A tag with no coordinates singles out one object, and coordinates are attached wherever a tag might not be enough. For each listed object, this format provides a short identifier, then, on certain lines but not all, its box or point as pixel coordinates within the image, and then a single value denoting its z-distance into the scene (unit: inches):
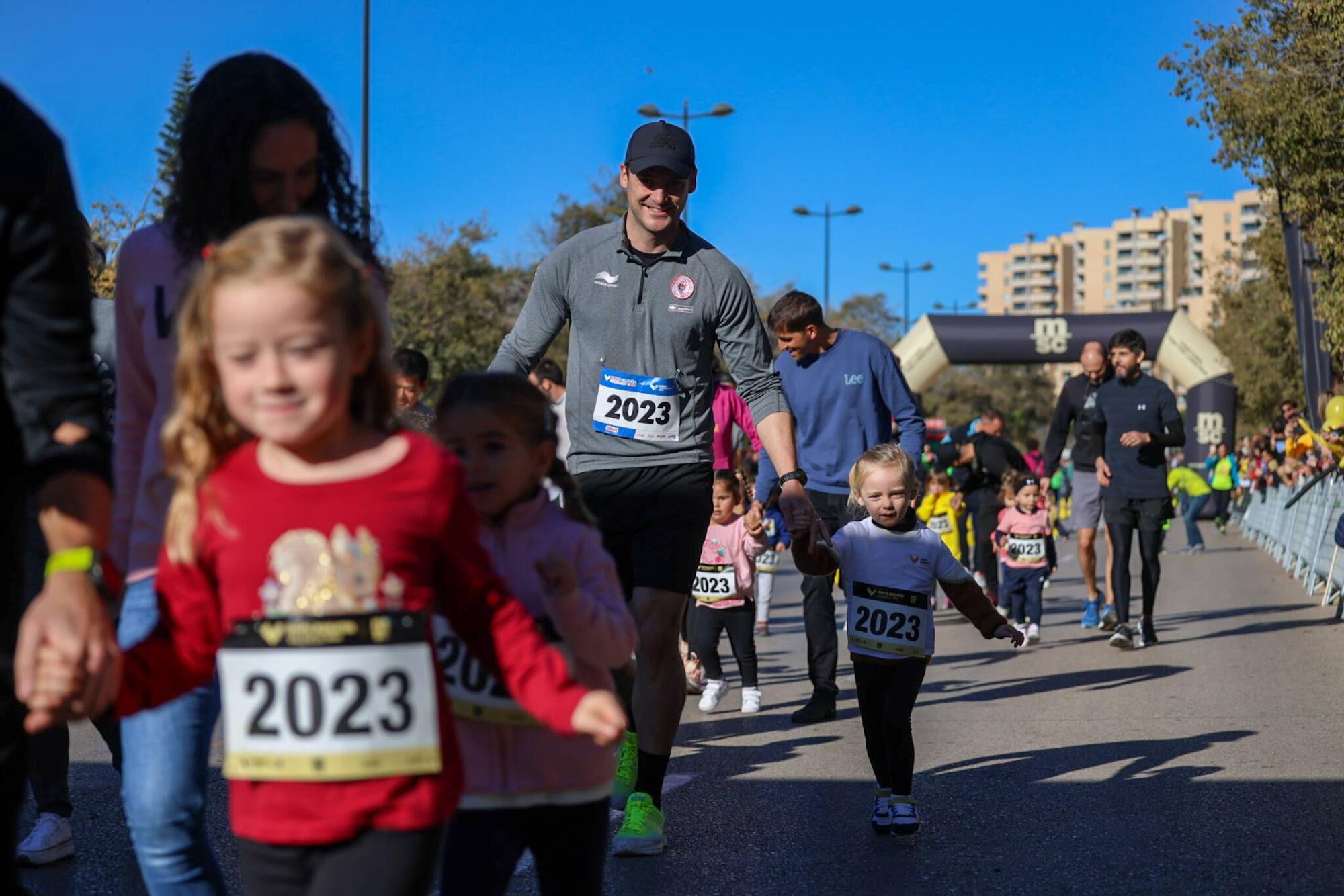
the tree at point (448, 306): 1833.2
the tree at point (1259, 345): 1817.2
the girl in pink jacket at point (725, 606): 352.2
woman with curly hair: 122.3
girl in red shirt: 99.4
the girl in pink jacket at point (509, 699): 122.7
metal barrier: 604.1
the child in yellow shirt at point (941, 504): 625.6
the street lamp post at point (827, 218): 2306.8
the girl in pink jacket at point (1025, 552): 499.5
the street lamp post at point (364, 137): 1026.7
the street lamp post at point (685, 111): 1417.3
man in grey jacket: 211.5
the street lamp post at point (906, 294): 3329.2
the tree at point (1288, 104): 719.7
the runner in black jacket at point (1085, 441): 490.6
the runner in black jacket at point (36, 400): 101.3
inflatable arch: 1413.6
